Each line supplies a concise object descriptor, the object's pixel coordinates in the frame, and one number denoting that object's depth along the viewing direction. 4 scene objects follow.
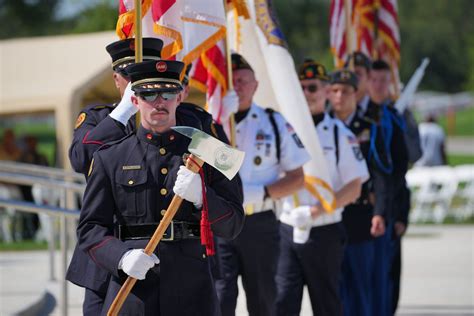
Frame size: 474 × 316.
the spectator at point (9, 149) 37.84
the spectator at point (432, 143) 43.16
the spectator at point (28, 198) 36.84
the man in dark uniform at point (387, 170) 18.27
